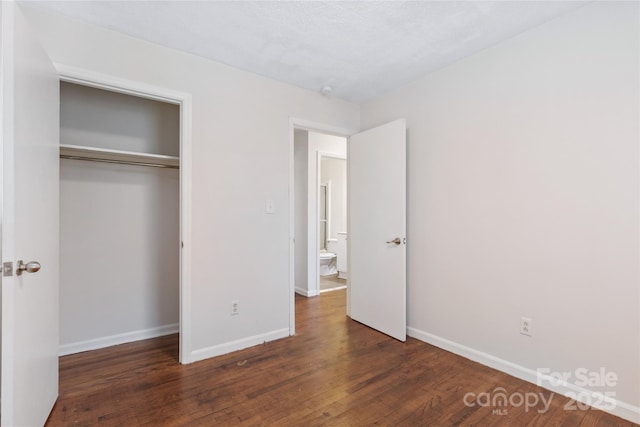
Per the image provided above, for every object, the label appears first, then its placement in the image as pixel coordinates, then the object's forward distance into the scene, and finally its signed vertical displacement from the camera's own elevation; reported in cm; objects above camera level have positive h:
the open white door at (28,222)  122 -3
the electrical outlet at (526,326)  211 -75
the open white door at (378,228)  284 -13
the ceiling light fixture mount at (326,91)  299 +121
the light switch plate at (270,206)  282 +8
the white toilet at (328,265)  562 -92
